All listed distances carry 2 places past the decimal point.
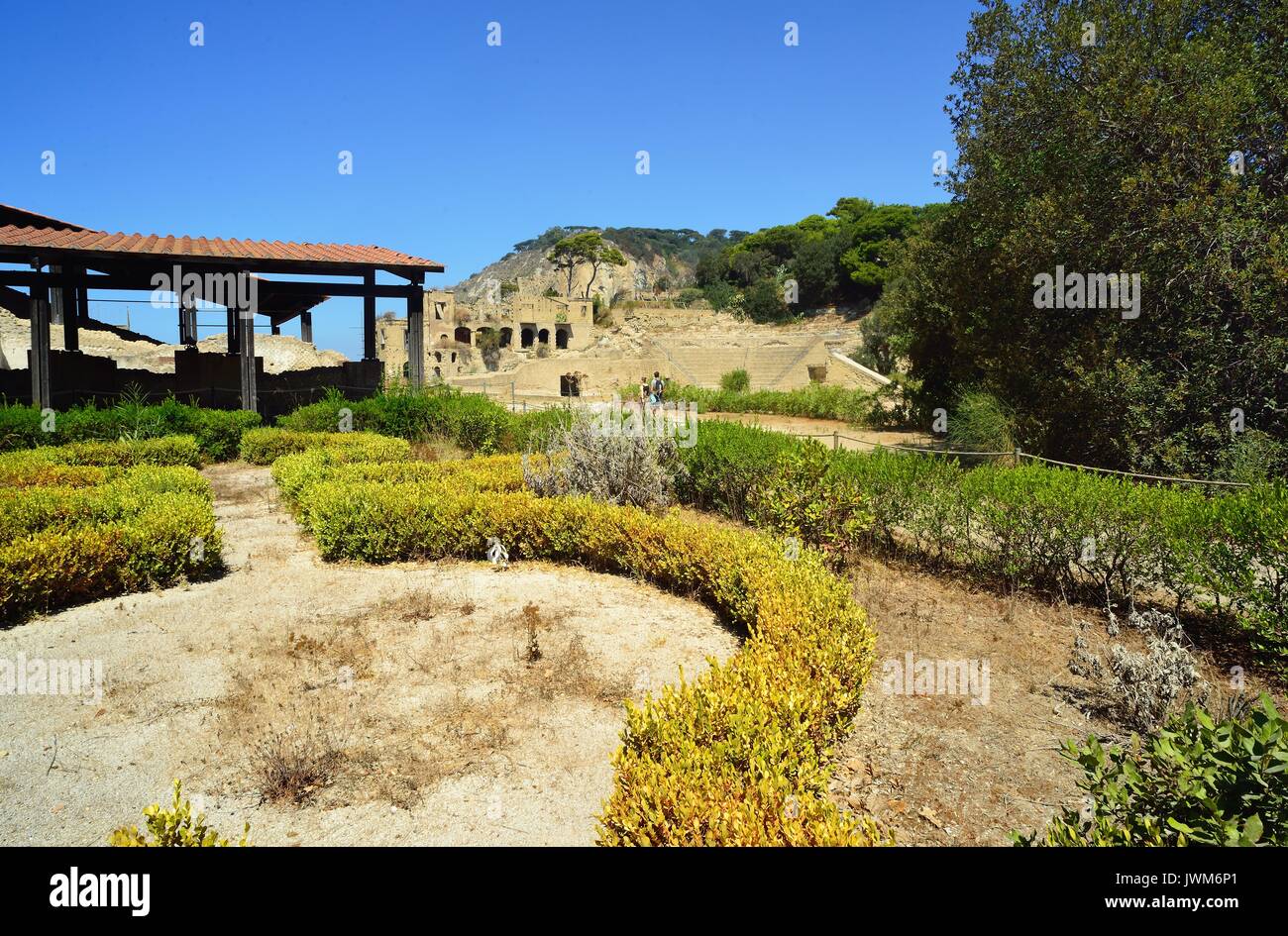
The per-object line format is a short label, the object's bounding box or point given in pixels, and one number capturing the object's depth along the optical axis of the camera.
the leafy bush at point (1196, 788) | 2.07
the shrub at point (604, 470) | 8.62
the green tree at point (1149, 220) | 9.51
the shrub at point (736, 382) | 33.22
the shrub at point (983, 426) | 13.33
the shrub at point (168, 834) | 2.33
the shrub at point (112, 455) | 9.33
